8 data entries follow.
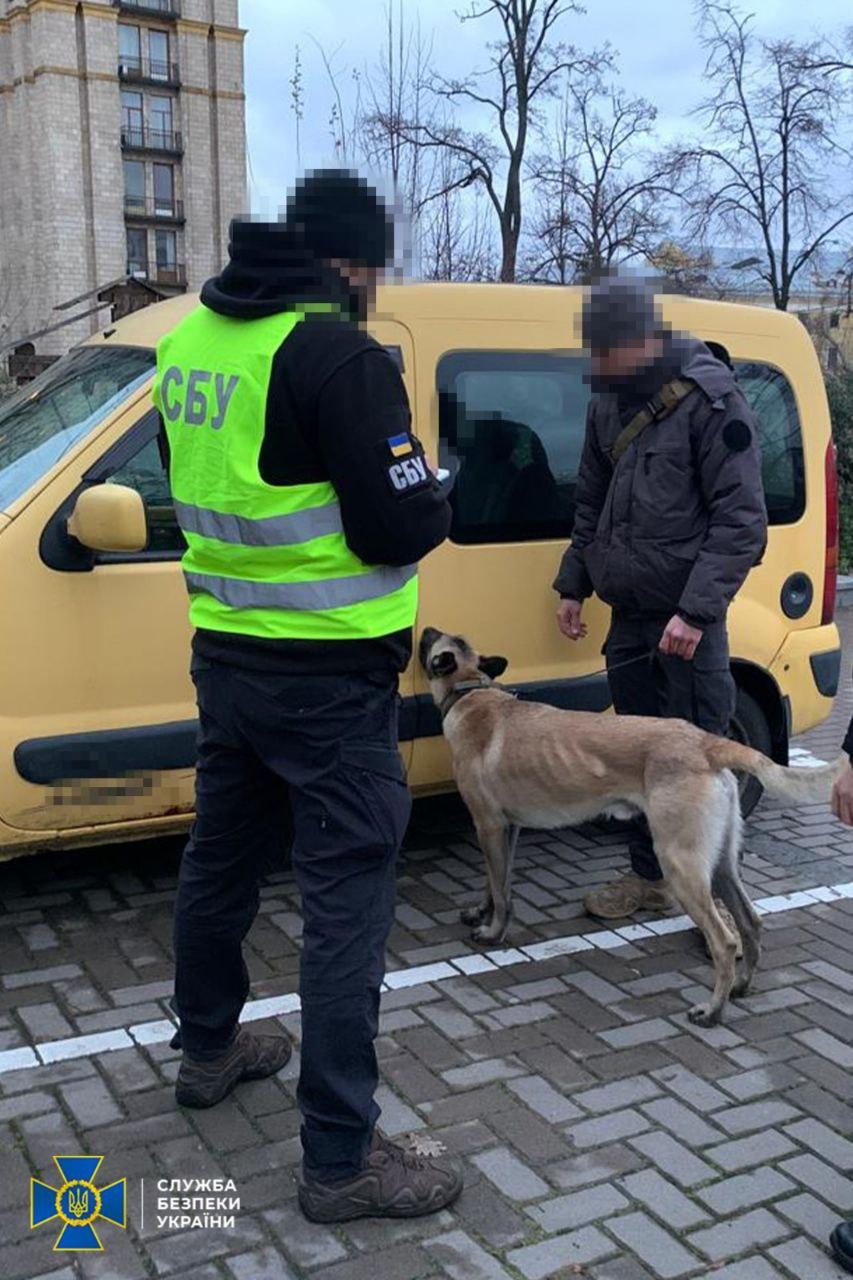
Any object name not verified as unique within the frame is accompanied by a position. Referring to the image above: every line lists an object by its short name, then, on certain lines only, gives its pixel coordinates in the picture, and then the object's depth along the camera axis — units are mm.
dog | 3592
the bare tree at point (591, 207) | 15727
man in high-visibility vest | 2355
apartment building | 43938
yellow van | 3680
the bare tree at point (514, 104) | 14023
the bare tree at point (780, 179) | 14812
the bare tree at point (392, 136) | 12102
